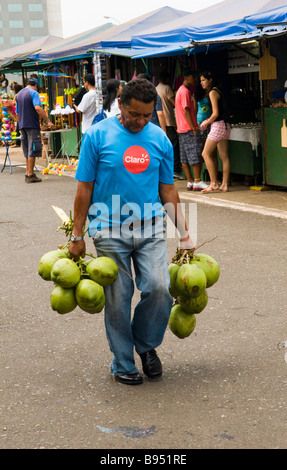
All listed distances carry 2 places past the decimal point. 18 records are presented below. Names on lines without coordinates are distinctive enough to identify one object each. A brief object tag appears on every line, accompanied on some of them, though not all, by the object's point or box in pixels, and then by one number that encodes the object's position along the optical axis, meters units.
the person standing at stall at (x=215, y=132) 11.58
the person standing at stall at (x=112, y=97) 9.98
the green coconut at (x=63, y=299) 4.14
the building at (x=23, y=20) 150.12
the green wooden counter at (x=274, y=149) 11.28
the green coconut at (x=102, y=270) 4.09
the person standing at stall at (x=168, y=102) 13.69
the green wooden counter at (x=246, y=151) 11.98
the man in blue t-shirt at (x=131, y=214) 4.12
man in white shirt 13.05
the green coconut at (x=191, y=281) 4.19
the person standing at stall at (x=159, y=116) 13.58
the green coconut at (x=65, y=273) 4.06
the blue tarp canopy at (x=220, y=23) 10.23
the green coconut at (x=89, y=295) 4.04
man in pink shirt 12.16
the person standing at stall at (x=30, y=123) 14.56
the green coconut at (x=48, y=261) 4.24
